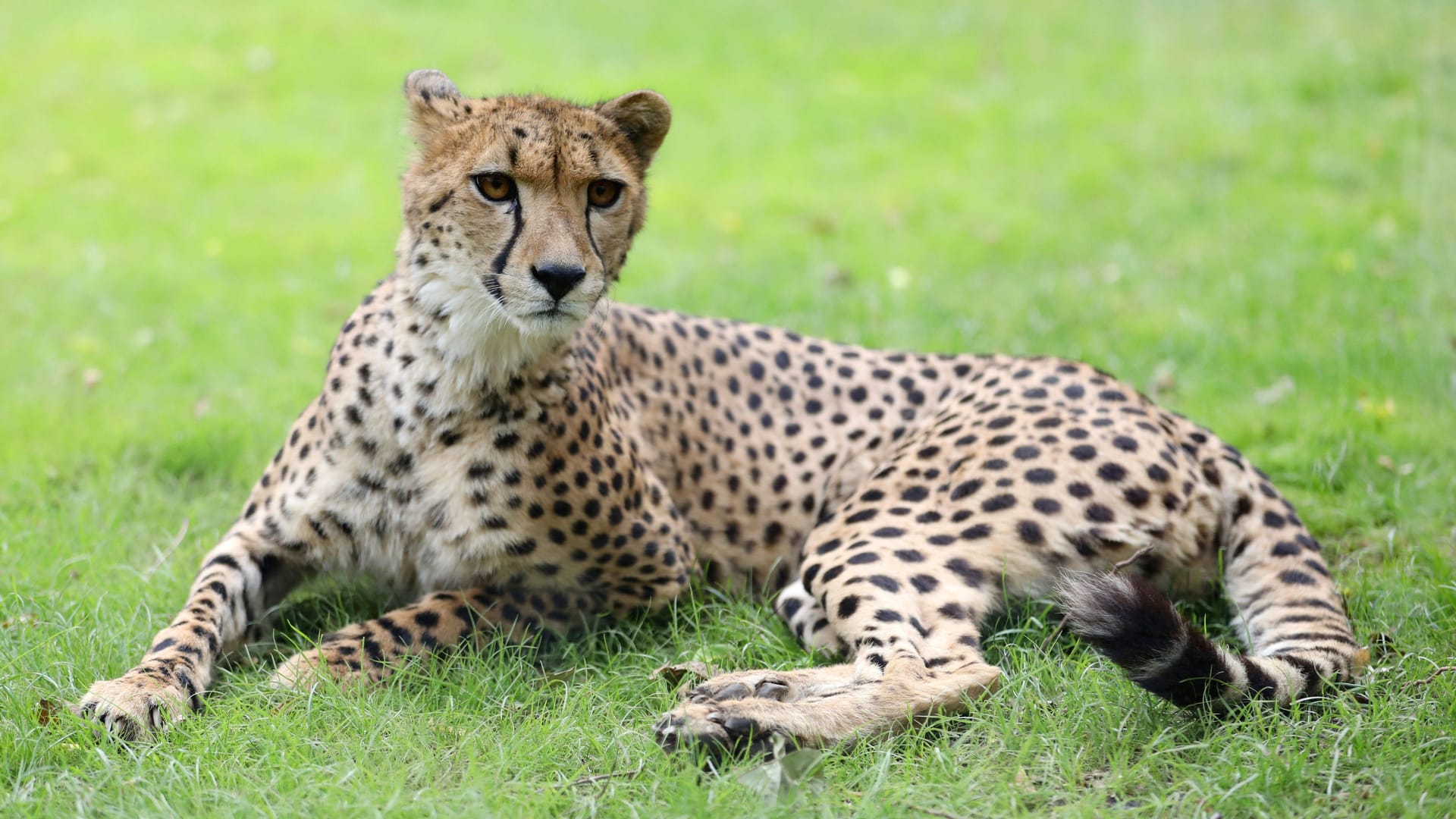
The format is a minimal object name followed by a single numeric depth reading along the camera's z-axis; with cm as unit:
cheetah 634
